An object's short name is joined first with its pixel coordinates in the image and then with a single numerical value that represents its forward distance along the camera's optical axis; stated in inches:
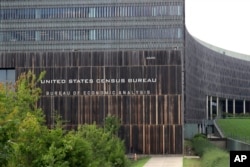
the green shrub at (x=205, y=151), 1114.2
